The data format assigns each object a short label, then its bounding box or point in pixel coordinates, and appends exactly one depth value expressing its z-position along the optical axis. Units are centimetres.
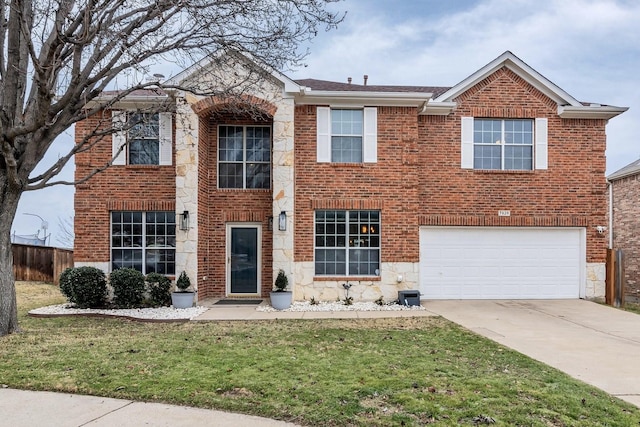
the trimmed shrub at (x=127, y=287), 1141
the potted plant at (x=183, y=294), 1155
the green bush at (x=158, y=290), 1188
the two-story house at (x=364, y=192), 1244
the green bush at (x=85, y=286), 1141
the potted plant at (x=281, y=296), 1155
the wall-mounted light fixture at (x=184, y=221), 1204
